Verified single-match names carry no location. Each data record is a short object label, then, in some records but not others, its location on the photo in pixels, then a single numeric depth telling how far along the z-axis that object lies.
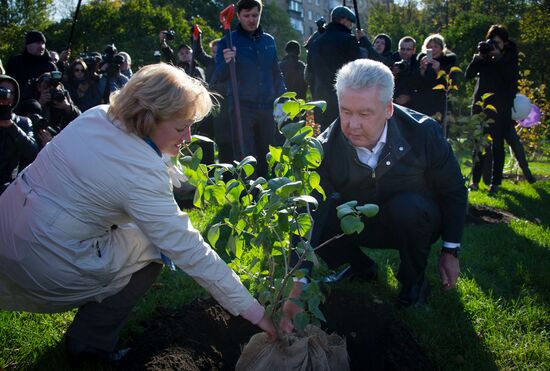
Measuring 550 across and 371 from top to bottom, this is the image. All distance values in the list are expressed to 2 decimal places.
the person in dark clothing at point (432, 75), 6.13
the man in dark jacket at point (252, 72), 5.23
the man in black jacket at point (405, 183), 2.77
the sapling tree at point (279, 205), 1.81
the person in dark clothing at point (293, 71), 8.70
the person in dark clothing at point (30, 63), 5.88
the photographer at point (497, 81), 6.25
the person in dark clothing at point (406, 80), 6.29
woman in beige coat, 1.99
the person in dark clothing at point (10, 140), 3.79
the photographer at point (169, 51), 6.84
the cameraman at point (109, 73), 6.60
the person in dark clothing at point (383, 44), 7.65
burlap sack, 2.10
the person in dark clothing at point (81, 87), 6.47
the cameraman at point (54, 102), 4.93
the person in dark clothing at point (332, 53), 5.50
